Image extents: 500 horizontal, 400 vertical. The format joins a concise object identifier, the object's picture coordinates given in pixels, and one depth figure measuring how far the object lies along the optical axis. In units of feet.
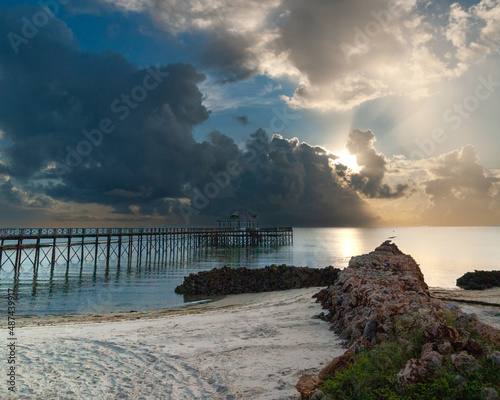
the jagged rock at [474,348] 15.27
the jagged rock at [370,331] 21.85
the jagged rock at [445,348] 15.59
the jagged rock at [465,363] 13.87
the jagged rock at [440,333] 16.40
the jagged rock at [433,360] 14.47
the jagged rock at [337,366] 17.44
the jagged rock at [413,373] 14.11
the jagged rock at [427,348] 15.70
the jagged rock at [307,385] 16.09
